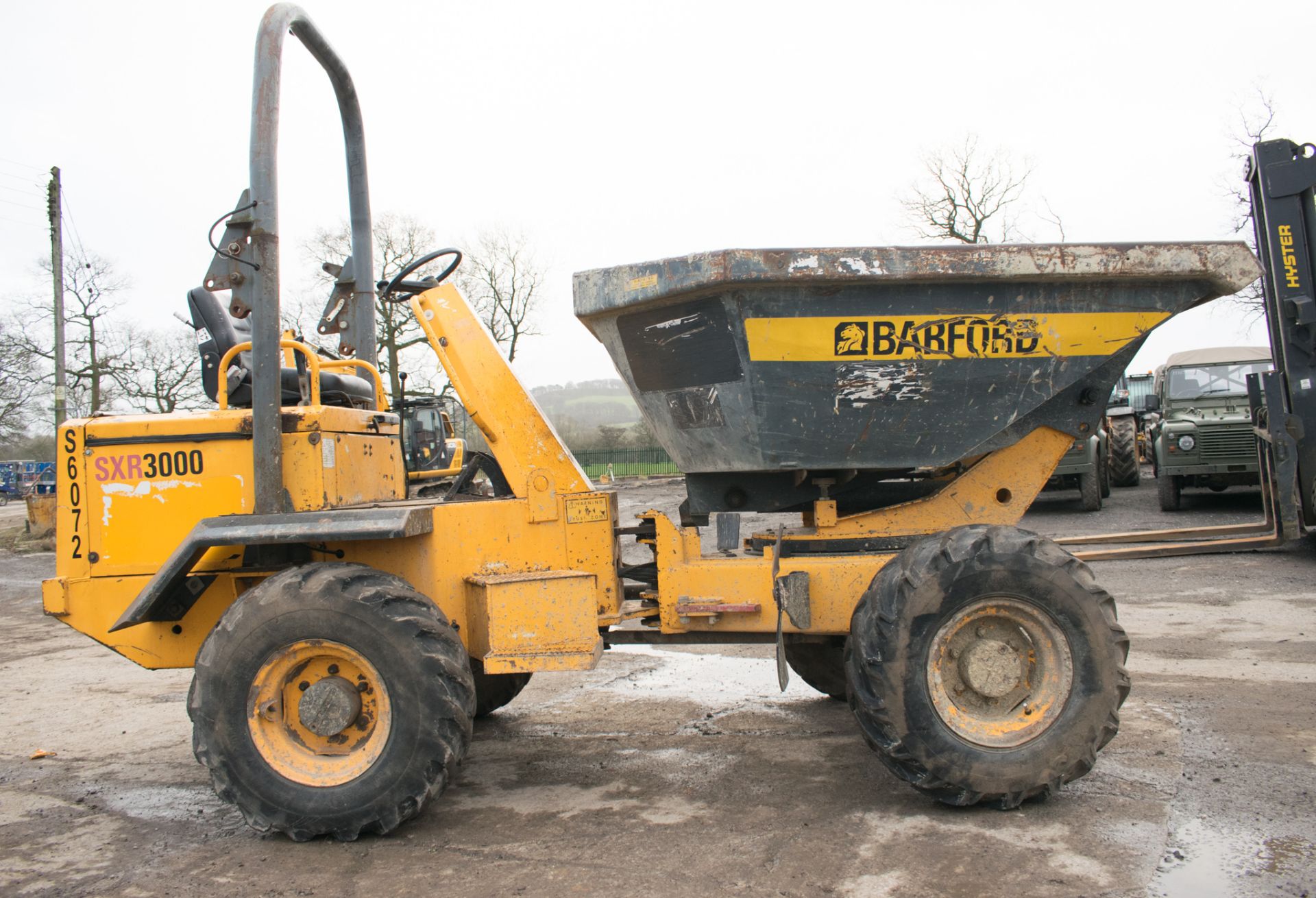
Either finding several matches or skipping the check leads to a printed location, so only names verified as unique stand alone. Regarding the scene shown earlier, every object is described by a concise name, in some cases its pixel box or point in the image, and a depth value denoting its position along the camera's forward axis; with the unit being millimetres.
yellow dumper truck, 3682
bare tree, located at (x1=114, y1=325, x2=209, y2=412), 30156
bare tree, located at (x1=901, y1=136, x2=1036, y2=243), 25562
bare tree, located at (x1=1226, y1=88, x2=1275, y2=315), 19750
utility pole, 20281
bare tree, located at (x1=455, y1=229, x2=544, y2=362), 30047
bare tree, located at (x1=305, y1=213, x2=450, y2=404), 18875
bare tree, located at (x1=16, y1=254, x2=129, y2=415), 28469
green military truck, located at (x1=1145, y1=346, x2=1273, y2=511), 12438
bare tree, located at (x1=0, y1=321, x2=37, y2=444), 29172
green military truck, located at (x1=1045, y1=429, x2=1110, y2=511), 13367
